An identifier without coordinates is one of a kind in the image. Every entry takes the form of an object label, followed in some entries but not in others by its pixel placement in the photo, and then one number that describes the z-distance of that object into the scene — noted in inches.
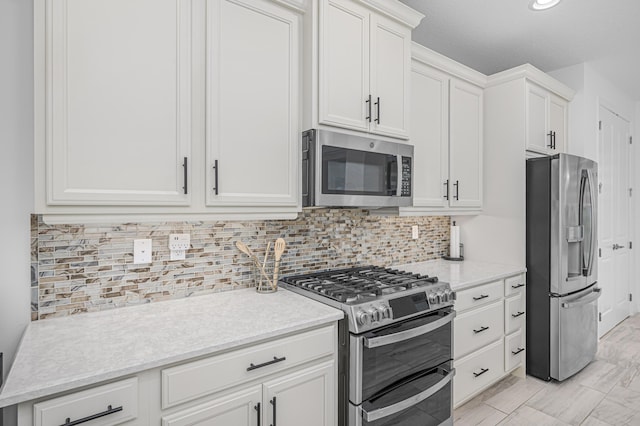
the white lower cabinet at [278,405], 51.1
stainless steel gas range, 65.5
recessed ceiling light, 92.0
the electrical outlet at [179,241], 70.9
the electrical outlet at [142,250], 67.1
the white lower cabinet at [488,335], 92.6
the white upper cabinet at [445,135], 100.7
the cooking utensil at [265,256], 78.4
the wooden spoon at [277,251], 79.2
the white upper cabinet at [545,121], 115.0
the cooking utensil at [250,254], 78.0
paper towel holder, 125.3
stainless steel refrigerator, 107.1
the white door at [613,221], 148.9
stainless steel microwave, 72.4
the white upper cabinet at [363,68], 74.7
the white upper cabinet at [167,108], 50.5
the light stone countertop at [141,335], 42.0
